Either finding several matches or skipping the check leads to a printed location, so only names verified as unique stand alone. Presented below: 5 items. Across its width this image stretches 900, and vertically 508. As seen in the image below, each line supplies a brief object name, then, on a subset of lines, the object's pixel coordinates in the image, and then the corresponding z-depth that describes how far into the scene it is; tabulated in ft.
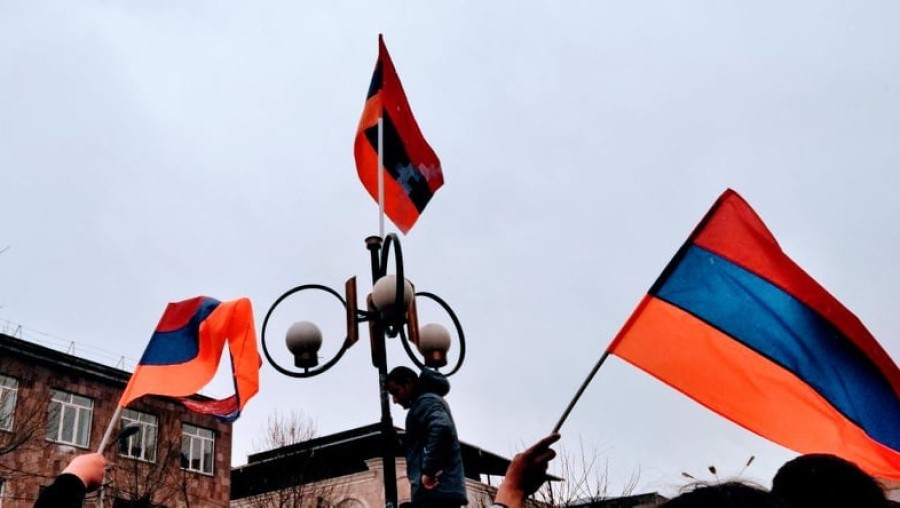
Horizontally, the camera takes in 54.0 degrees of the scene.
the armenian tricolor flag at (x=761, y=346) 14.75
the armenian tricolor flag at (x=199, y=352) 19.35
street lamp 22.95
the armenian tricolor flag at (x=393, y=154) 29.04
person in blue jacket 17.43
